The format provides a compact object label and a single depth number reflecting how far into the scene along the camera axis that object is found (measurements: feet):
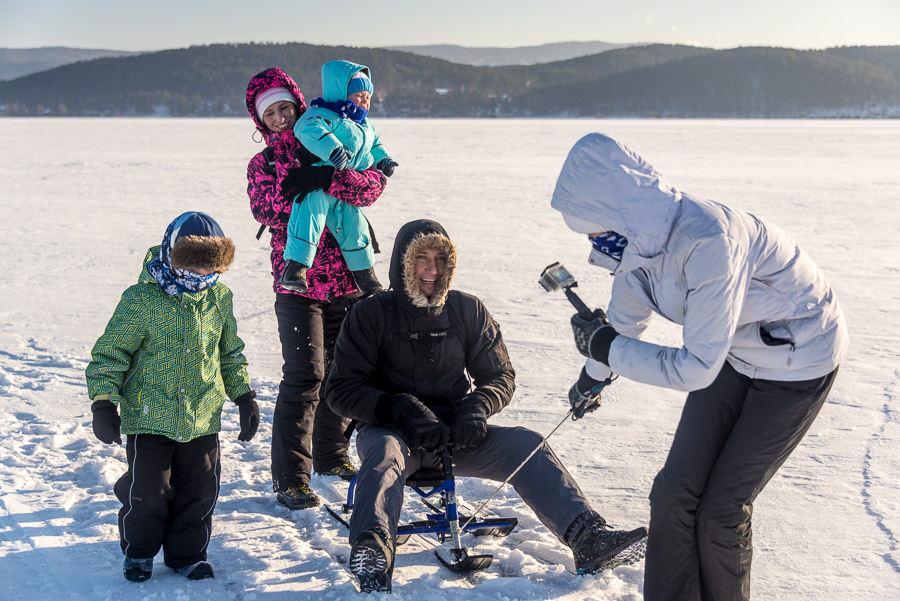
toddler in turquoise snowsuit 10.52
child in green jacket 8.13
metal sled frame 8.75
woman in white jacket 6.38
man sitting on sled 8.50
